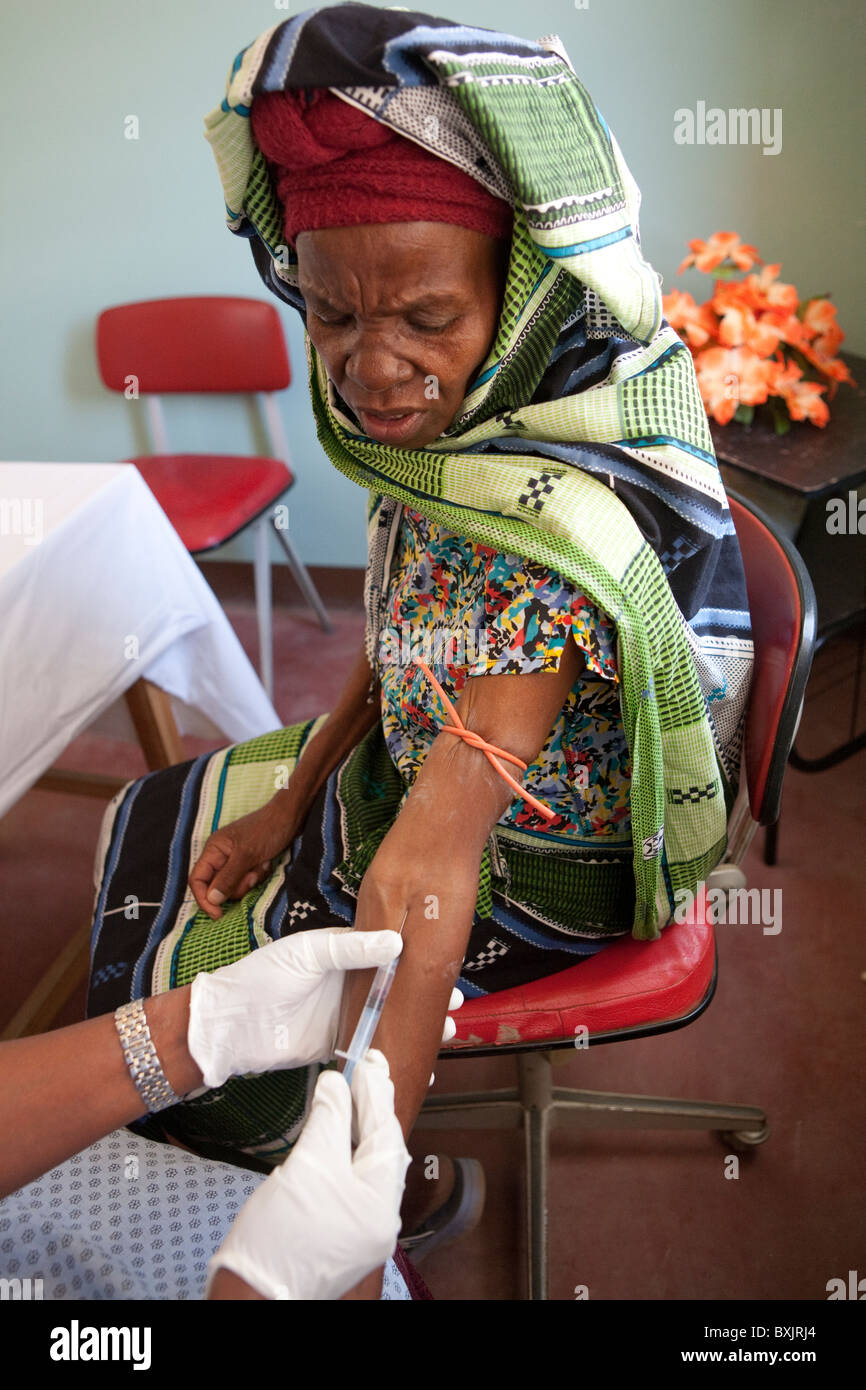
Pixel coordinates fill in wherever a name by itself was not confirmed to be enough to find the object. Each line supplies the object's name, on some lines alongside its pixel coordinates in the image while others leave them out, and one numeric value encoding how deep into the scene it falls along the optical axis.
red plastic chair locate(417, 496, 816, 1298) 1.00
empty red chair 2.40
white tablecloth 1.41
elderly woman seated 0.77
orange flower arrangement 1.82
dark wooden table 1.72
